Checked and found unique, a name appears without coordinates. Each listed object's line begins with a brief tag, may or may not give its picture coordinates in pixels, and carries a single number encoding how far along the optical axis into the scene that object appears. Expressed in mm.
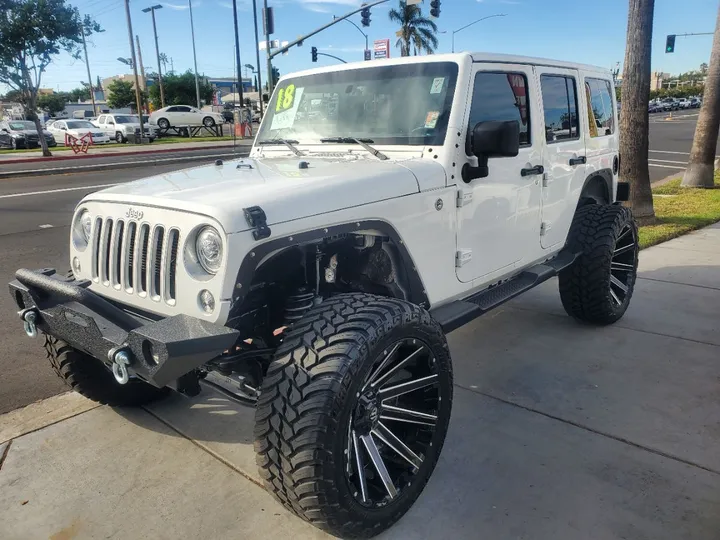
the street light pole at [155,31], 47025
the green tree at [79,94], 107744
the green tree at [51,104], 82875
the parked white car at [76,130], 30750
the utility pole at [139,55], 60006
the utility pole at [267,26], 26078
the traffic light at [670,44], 34656
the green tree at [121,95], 78438
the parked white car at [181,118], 37625
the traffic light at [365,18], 24766
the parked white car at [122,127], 32562
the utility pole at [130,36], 33959
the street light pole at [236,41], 33688
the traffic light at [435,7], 23469
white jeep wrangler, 2348
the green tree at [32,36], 21812
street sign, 26980
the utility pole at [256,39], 33938
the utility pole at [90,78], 63888
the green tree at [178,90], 63750
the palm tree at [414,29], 50531
